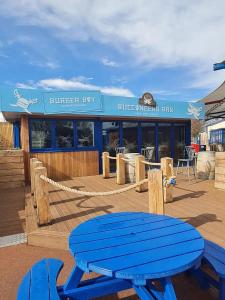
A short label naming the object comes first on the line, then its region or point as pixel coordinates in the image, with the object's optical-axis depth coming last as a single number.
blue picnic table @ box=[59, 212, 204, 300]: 1.54
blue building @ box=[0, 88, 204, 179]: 7.81
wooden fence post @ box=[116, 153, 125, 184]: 7.50
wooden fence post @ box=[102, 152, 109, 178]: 8.51
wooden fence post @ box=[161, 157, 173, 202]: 5.00
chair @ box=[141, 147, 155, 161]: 9.23
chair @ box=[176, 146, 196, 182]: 8.75
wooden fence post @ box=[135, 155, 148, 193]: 6.08
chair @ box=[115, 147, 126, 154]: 9.89
